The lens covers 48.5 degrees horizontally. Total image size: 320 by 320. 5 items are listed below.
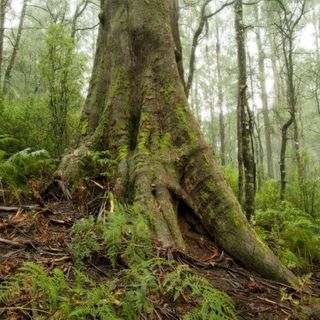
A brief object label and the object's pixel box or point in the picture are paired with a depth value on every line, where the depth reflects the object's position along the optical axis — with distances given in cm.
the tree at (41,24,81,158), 577
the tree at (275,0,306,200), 736
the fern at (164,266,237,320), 216
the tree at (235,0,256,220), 586
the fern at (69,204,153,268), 274
